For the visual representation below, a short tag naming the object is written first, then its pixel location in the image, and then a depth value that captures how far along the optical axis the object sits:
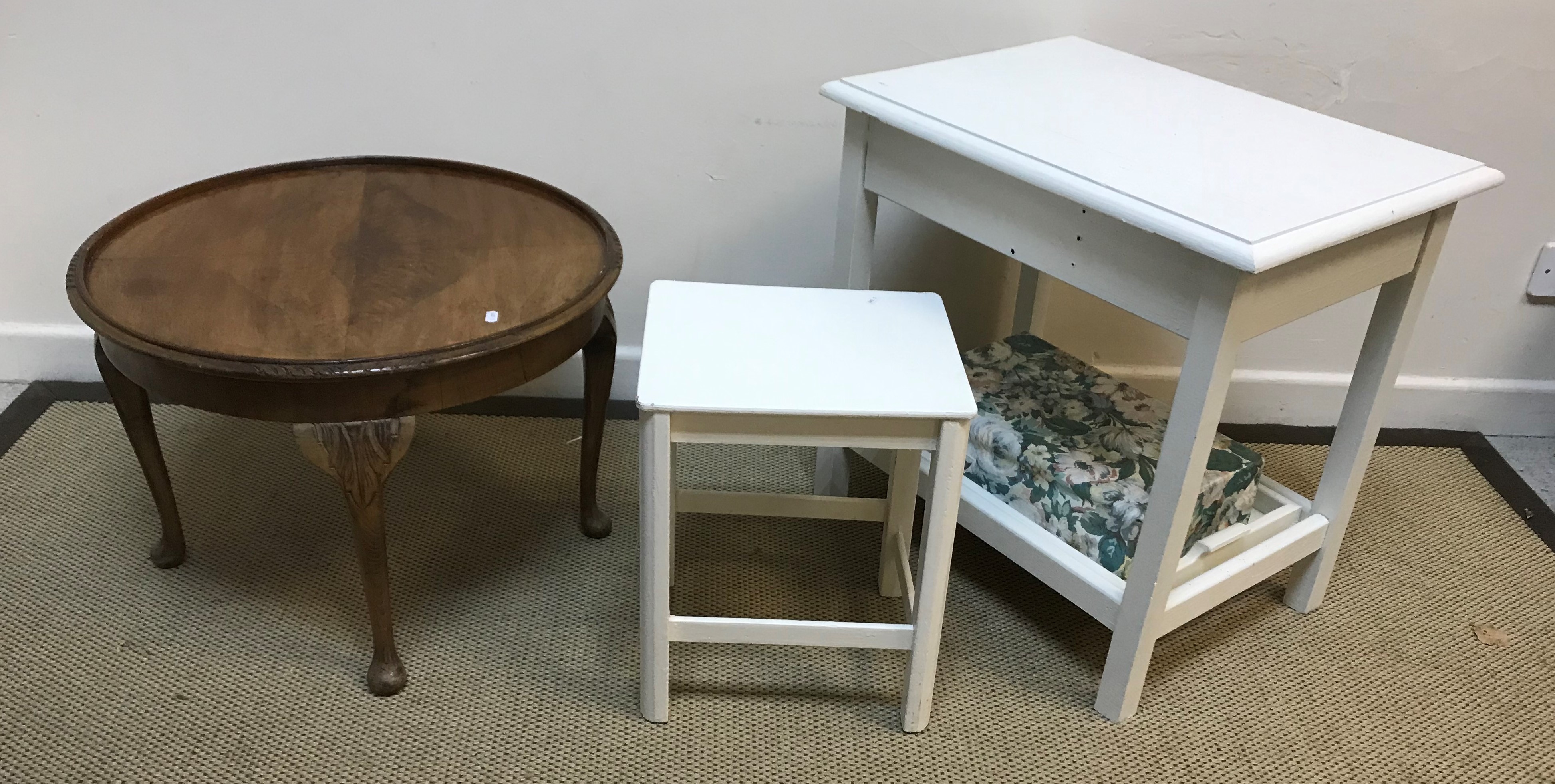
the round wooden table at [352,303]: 1.12
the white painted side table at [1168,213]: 1.06
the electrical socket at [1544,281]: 1.84
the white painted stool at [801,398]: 1.12
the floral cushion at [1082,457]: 1.35
